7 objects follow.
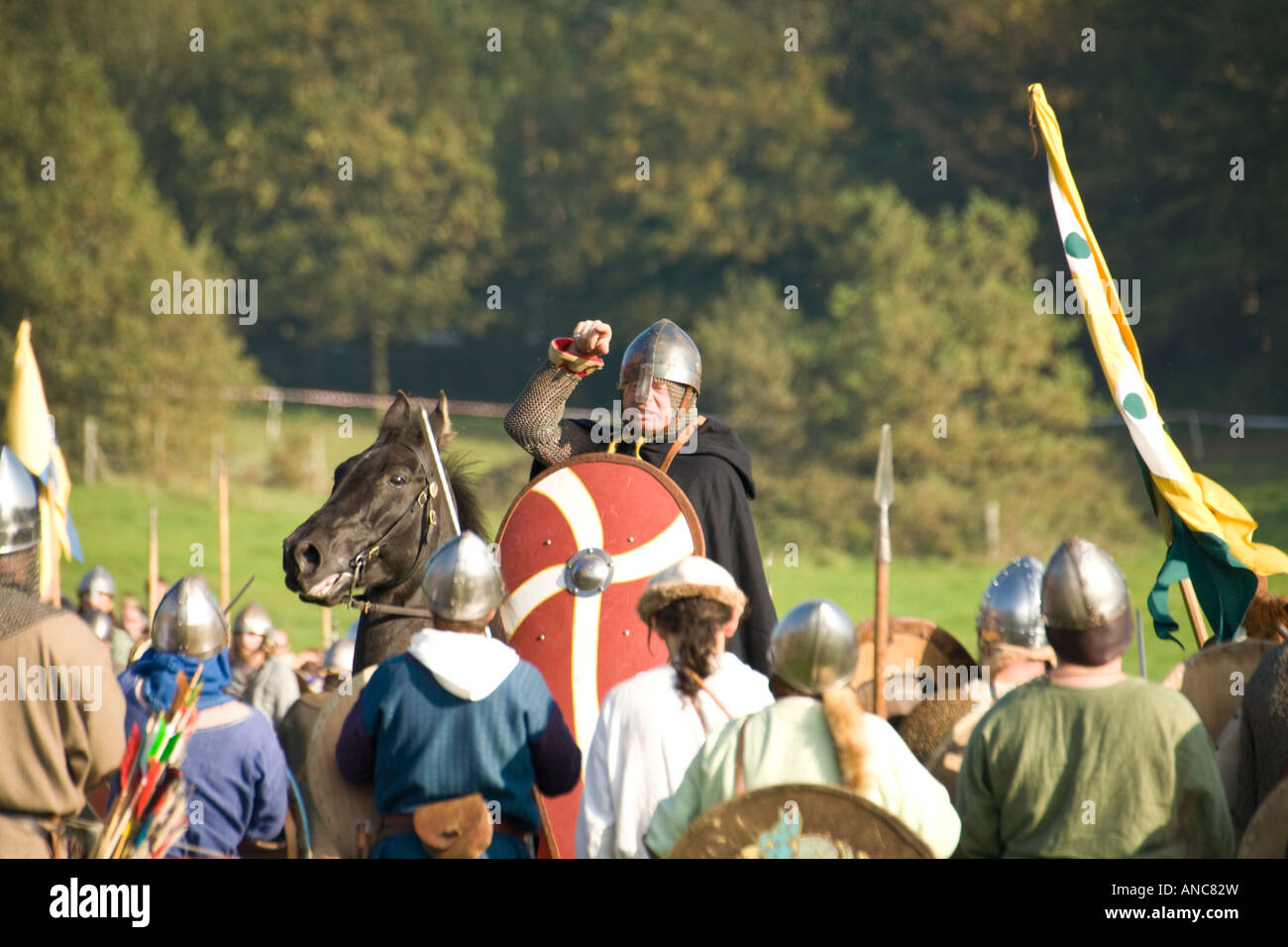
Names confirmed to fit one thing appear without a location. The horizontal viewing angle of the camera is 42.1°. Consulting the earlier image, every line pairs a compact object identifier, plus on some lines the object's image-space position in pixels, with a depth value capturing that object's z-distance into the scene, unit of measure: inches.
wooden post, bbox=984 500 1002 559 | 915.4
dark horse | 181.3
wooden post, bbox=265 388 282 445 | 1076.3
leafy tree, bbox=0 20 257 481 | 1050.7
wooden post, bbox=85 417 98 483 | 1016.9
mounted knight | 190.7
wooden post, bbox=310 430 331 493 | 1006.4
